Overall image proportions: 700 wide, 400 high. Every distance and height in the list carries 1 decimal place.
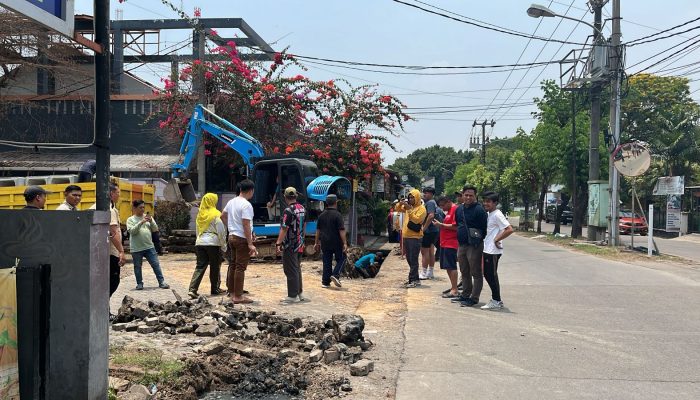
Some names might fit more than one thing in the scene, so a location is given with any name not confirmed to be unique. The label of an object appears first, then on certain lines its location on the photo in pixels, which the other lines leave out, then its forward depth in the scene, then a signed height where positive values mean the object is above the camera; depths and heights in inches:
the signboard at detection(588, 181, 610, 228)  834.8 -7.9
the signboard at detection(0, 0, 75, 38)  120.7 +39.9
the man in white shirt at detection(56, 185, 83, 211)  259.1 -2.3
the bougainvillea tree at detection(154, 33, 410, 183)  805.2 +122.2
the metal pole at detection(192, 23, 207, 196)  742.4 +144.6
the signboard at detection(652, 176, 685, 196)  940.0 +23.9
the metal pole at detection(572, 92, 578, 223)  1066.1 +85.4
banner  125.0 -32.1
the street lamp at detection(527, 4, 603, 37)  741.3 +242.4
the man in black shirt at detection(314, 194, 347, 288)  404.2 -28.5
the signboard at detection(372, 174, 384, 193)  922.7 +21.4
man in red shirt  388.9 -36.7
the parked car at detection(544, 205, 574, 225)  1904.5 -60.1
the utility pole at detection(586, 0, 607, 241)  872.9 +113.1
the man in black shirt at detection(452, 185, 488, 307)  343.0 -27.6
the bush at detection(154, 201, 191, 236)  693.9 -27.5
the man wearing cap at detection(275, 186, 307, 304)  346.3 -32.8
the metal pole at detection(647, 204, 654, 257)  672.2 -47.0
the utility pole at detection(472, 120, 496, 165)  2522.1 +283.7
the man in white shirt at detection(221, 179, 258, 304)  329.1 -25.5
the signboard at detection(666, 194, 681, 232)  1310.3 -30.9
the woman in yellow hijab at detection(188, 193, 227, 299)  349.7 -27.5
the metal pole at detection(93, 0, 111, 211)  150.4 +23.5
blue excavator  551.2 +14.7
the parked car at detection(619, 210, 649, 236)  1301.7 -61.0
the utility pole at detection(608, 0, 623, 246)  773.3 +116.2
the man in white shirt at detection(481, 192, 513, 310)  334.0 -26.3
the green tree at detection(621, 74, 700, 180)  1342.4 +200.2
